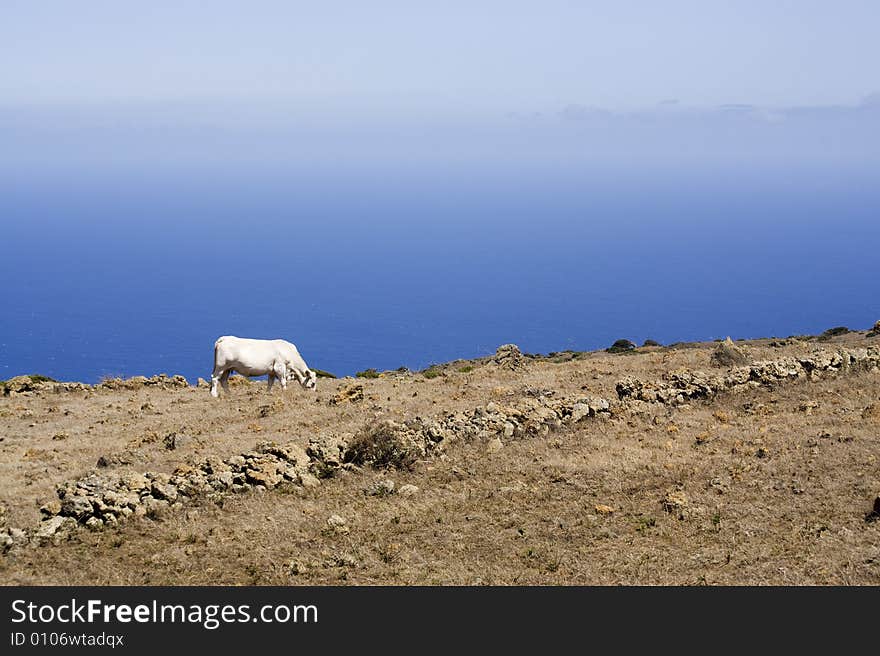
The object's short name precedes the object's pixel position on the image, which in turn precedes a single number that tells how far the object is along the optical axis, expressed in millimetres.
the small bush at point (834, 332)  47066
